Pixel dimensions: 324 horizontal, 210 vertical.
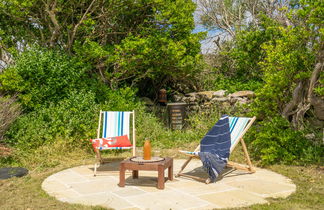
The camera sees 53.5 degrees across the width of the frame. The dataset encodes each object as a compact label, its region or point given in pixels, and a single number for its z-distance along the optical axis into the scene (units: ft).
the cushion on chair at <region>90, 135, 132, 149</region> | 16.02
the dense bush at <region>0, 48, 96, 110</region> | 22.26
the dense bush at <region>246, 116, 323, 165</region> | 17.43
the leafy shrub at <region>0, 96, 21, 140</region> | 19.76
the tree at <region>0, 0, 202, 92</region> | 26.71
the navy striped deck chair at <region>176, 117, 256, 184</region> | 14.82
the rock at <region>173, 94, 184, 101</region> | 33.39
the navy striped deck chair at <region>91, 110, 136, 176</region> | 18.20
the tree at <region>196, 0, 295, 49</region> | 43.98
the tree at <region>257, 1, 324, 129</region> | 17.36
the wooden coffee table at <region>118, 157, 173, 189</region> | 12.75
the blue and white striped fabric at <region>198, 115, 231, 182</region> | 13.80
